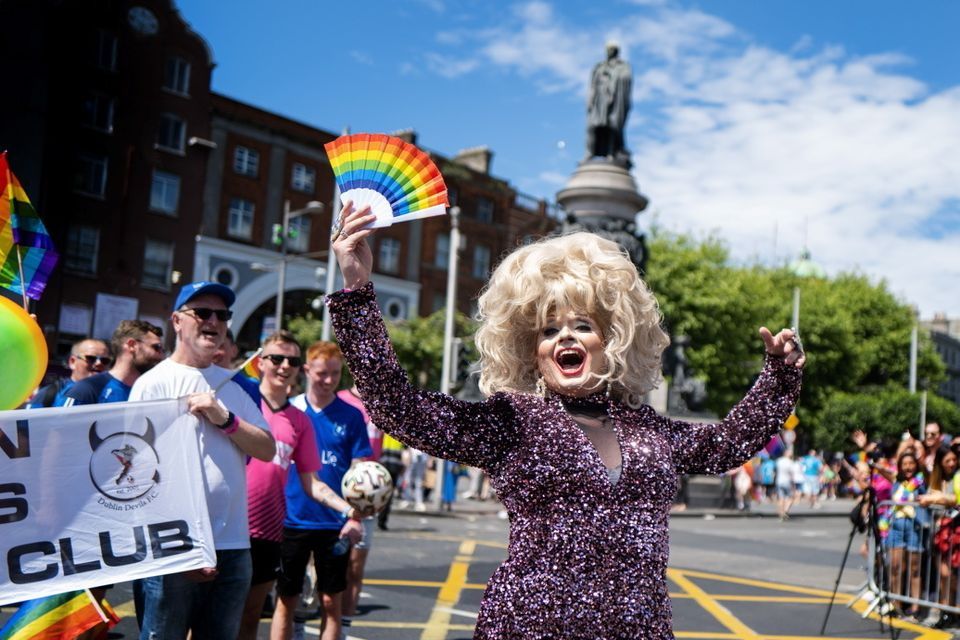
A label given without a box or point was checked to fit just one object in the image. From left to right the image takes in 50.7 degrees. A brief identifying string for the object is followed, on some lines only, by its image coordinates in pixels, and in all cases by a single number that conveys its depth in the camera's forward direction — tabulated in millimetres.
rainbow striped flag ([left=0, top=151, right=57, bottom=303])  4387
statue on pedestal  22266
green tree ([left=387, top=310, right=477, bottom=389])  39938
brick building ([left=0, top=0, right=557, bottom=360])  31781
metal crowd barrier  8969
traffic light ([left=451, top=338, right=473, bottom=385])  22445
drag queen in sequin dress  2393
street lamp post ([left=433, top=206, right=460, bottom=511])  23016
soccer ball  5445
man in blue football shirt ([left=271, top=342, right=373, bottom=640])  5540
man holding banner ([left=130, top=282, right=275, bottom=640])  3969
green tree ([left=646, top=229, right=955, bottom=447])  41312
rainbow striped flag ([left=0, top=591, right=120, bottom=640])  3615
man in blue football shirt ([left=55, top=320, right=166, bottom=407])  5727
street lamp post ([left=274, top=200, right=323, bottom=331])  26297
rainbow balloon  3762
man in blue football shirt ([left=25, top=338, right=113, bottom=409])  7039
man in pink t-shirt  5055
